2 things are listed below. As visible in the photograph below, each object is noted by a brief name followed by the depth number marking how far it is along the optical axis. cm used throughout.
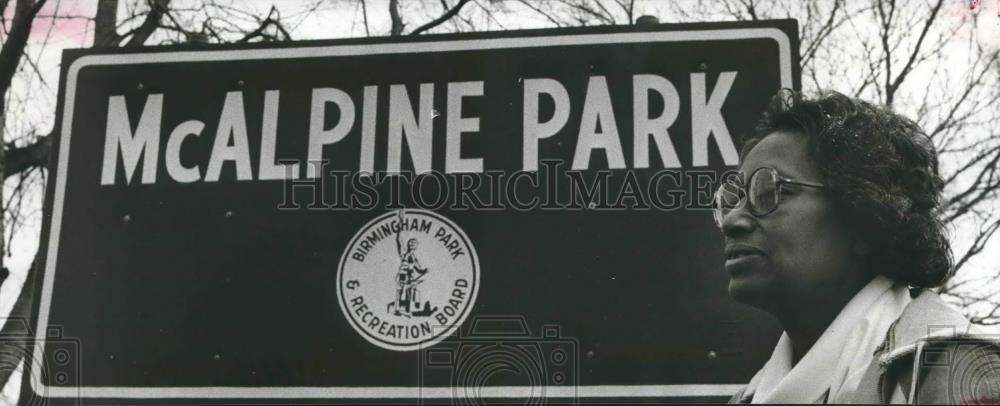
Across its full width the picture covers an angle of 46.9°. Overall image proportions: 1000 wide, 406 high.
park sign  268
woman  229
